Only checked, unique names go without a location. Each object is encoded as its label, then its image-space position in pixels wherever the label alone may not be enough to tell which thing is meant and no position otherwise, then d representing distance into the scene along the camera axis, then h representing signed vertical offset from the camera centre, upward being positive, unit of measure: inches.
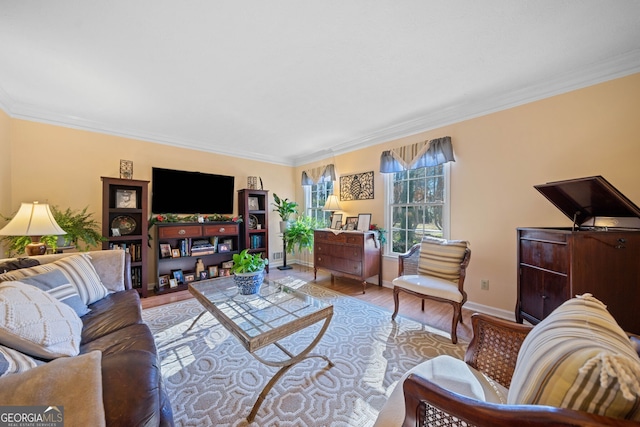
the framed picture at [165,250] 136.3 -22.4
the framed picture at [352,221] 151.8 -4.4
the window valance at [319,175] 172.4 +32.6
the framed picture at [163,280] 133.7 -40.6
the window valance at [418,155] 113.2 +33.1
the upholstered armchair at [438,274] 81.3 -25.1
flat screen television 140.8 +14.7
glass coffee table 53.6 -29.2
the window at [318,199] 186.2 +13.5
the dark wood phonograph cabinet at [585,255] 59.6 -11.5
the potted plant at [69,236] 97.0 -10.6
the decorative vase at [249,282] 79.1 -24.3
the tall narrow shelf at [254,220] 166.4 -4.6
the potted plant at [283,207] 190.4 +6.3
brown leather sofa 29.0 -26.2
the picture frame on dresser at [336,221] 163.6 -4.8
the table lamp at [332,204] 156.3 +7.5
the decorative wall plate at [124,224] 129.0 -6.2
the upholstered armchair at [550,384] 19.1 -17.3
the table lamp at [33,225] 77.1 -4.2
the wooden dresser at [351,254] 131.8 -24.8
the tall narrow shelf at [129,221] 118.9 -4.5
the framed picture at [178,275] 140.2 -38.9
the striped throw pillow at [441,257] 92.1 -18.1
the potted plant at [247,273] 79.4 -21.2
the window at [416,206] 120.7 +5.5
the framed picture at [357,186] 151.6 +20.2
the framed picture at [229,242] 159.9 -20.6
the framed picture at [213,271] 154.7 -39.7
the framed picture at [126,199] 128.2 +8.4
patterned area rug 52.0 -46.0
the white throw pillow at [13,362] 29.4 -21.0
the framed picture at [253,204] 178.1 +8.3
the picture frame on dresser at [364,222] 145.5 -4.7
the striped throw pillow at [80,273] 61.0 -18.0
